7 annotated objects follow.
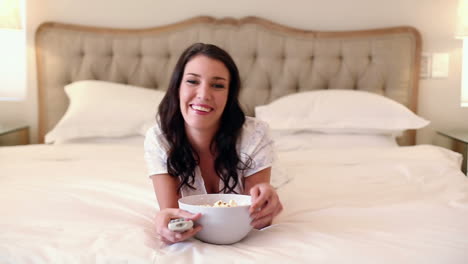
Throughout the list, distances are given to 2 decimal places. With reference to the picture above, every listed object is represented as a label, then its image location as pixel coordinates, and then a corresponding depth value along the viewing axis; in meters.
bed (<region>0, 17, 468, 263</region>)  0.95
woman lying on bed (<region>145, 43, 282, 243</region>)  1.22
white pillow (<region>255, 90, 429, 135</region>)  2.28
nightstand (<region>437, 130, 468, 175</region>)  2.30
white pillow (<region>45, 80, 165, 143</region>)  2.36
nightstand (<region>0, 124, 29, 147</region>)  2.62
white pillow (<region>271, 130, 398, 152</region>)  2.26
